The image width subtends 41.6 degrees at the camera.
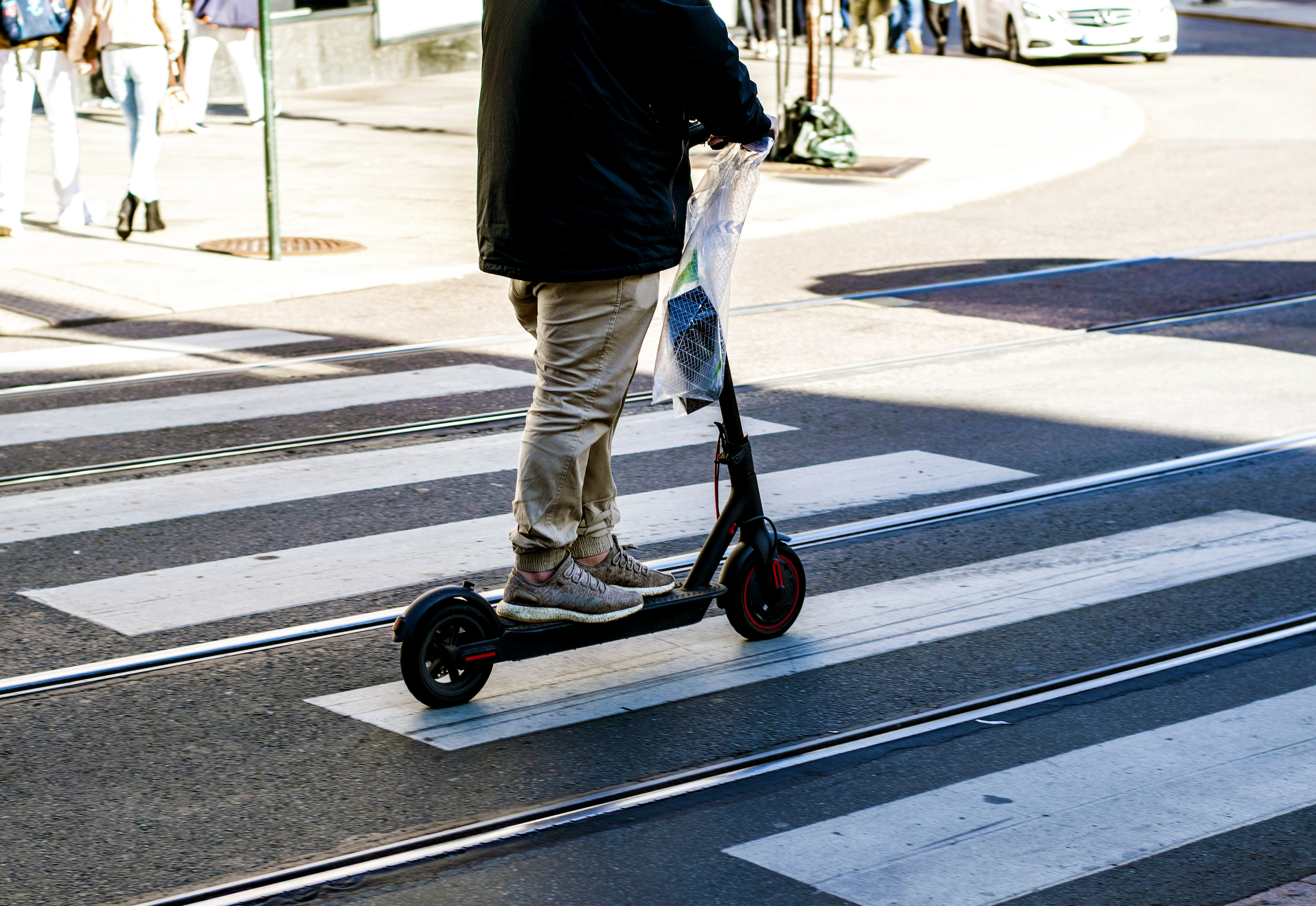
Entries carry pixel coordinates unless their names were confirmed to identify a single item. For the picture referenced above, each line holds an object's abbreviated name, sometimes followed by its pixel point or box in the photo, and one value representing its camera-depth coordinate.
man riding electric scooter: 3.81
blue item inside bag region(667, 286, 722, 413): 4.16
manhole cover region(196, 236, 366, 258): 11.07
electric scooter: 3.96
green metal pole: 10.62
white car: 24.78
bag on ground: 15.07
